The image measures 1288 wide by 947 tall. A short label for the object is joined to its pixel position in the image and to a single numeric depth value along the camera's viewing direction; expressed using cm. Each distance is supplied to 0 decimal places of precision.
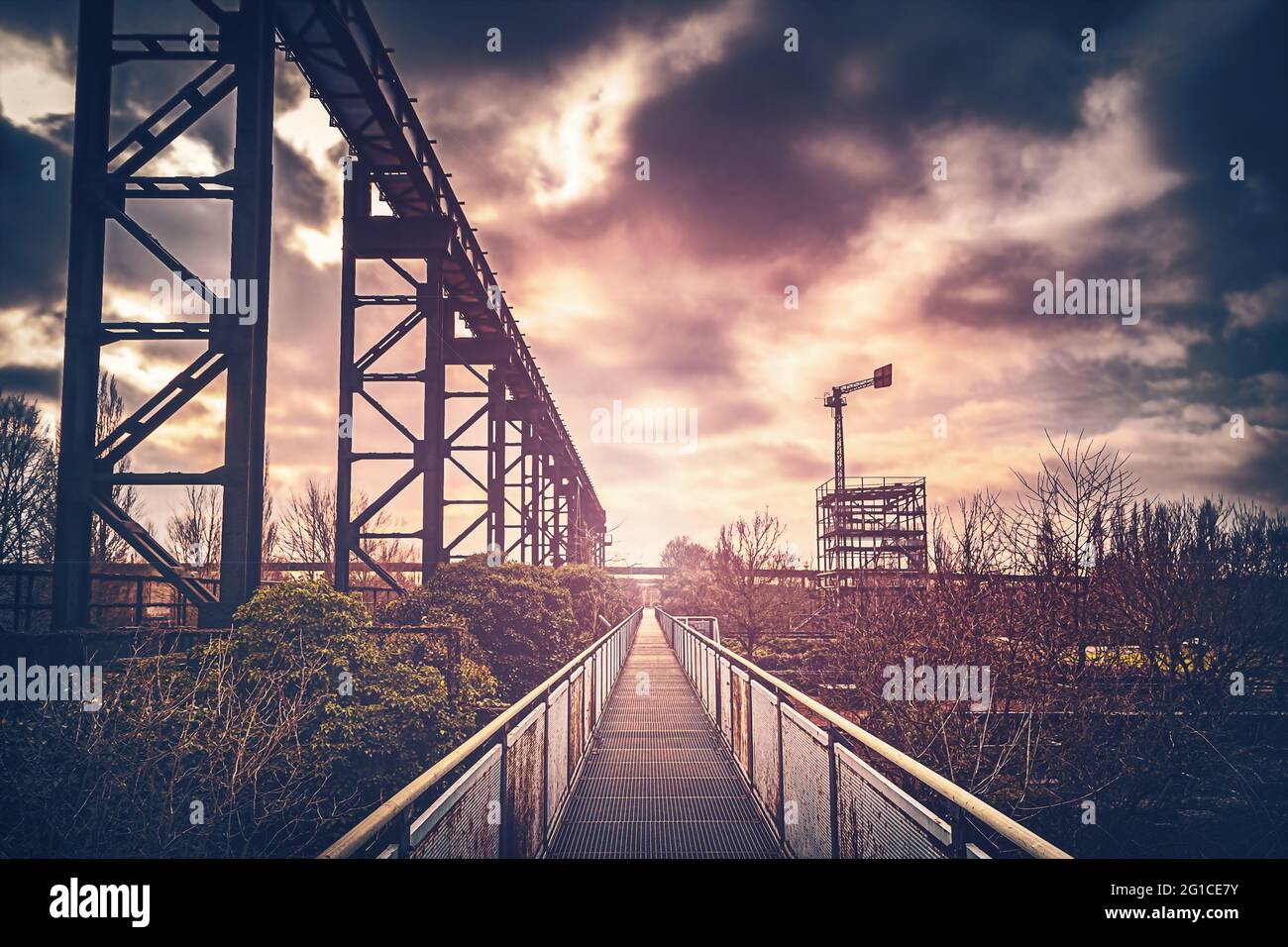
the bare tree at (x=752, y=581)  2361
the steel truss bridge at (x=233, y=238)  823
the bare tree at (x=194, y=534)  3350
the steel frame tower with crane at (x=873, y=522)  3759
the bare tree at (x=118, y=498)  2767
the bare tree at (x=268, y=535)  3622
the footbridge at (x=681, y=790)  341
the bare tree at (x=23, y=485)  2505
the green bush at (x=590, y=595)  2160
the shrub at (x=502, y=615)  1234
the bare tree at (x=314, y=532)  3712
